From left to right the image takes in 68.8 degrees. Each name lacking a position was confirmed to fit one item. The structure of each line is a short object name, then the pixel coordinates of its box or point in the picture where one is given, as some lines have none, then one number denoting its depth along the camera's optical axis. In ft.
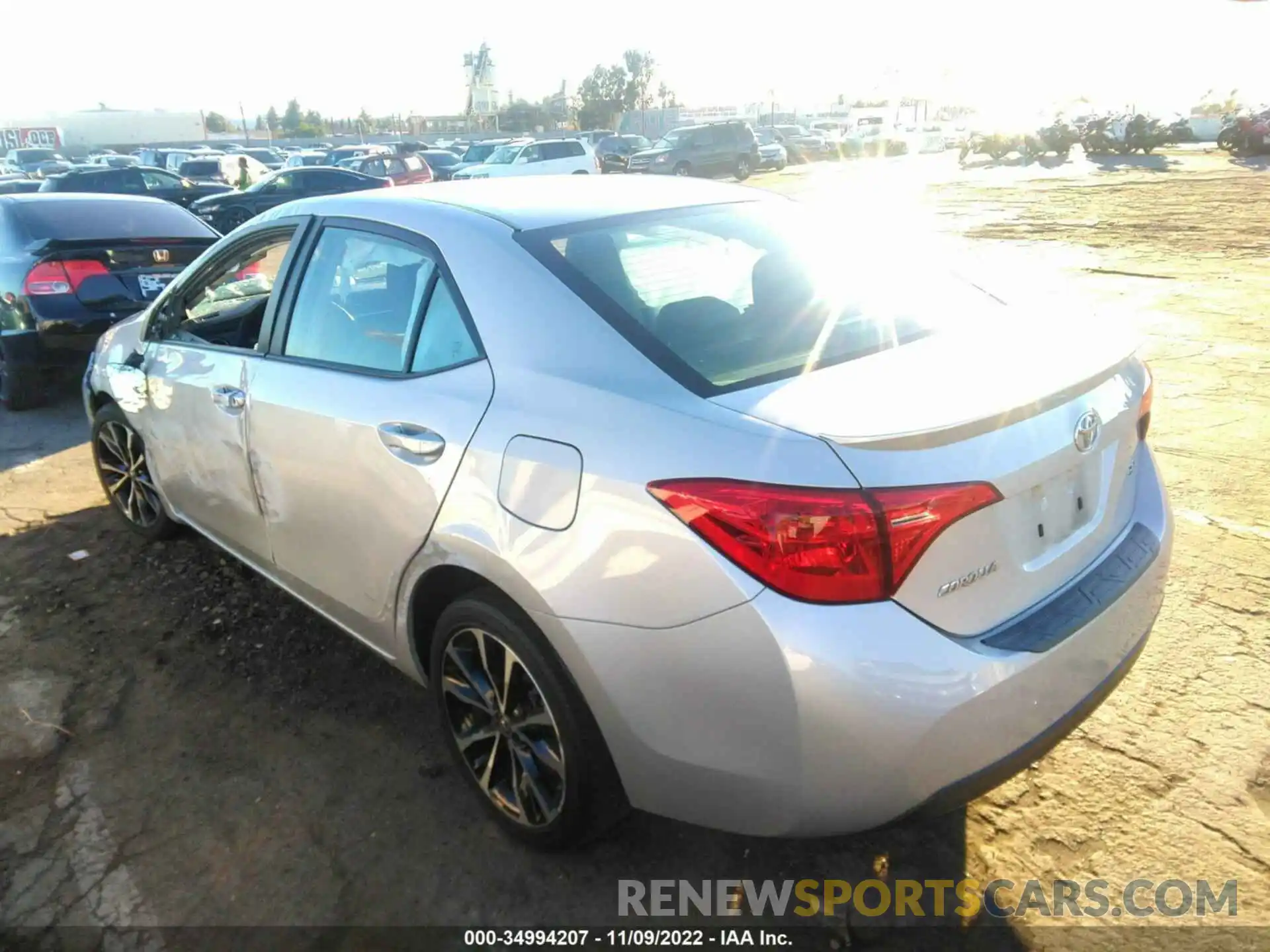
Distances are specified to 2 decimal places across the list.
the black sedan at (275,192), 56.08
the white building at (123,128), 267.59
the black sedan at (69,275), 21.36
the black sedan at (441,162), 98.58
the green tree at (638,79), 314.14
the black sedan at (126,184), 59.57
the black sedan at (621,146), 117.91
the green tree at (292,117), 330.54
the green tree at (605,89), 310.24
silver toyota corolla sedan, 6.01
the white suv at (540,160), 84.53
